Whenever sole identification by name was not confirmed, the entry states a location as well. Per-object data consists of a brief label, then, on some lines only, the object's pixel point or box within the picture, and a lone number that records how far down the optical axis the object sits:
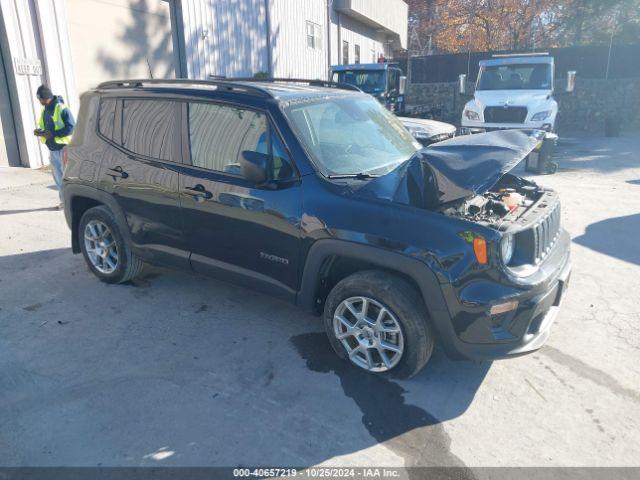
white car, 8.08
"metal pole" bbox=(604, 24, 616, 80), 20.29
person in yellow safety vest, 7.23
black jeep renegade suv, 3.02
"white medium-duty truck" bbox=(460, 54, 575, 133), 12.10
